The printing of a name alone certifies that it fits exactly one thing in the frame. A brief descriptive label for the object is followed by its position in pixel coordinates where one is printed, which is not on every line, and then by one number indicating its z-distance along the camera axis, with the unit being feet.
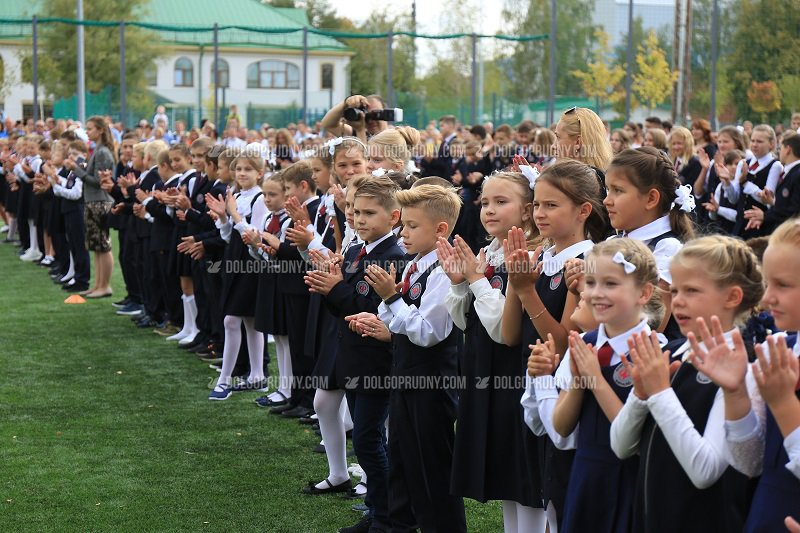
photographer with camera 25.62
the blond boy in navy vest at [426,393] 15.47
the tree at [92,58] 87.55
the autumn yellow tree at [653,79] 109.70
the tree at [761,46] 71.87
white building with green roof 83.10
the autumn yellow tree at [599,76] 86.63
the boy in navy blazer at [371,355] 16.99
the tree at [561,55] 82.89
